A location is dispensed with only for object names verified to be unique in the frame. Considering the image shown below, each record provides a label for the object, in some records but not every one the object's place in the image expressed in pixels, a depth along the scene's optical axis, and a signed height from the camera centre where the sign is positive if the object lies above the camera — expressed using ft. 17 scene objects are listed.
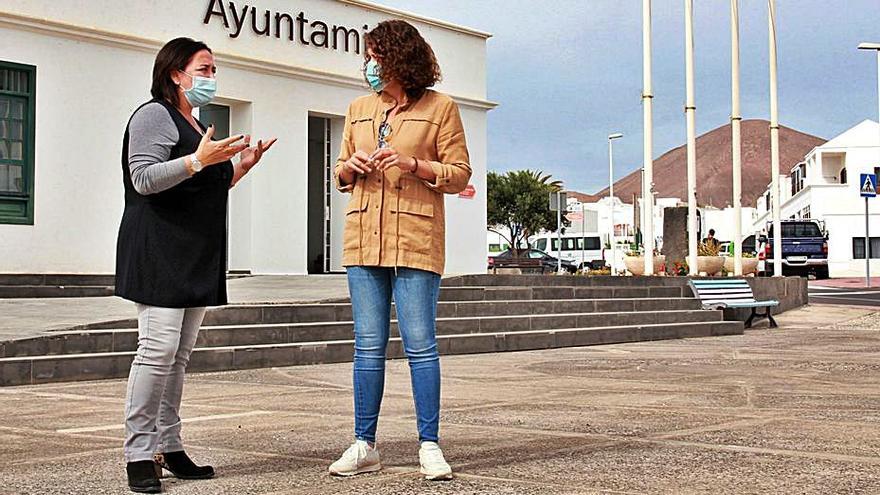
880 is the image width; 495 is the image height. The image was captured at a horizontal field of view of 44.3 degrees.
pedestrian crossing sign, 101.71 +8.27
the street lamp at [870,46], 120.23 +25.48
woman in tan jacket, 14.67 +0.88
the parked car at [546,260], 153.48 +2.77
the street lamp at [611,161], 181.88 +20.67
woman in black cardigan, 13.84 +0.52
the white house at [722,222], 286.25 +15.30
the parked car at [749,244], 153.22 +4.79
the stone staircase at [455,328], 28.89 -1.77
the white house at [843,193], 201.57 +16.15
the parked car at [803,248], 137.39 +3.48
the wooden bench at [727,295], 55.77 -0.99
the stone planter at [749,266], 74.64 +0.69
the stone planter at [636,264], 70.54 +0.85
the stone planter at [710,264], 69.72 +0.80
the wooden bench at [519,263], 124.98 +1.76
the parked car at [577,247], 194.49 +5.60
